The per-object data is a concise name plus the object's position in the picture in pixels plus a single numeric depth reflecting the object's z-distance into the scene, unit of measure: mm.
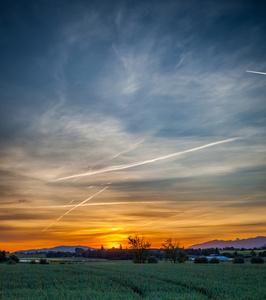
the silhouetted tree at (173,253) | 139288
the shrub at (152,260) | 131950
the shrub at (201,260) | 110438
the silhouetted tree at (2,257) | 151500
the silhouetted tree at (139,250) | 135975
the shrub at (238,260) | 101744
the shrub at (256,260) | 96250
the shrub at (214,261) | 106156
